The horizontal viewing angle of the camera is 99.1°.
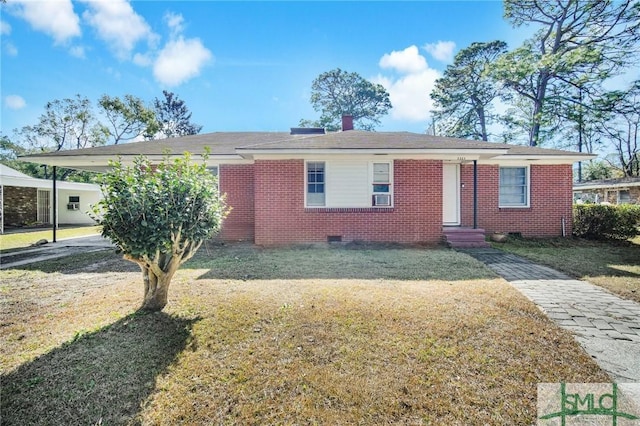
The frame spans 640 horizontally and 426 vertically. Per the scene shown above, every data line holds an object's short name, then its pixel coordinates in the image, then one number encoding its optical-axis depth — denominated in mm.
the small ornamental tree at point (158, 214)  3270
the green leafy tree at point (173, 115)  35803
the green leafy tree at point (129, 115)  27281
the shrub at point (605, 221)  9578
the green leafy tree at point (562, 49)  17312
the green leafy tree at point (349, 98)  32156
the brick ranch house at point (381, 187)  8867
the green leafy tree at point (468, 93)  24594
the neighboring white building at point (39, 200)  16172
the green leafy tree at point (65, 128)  26953
